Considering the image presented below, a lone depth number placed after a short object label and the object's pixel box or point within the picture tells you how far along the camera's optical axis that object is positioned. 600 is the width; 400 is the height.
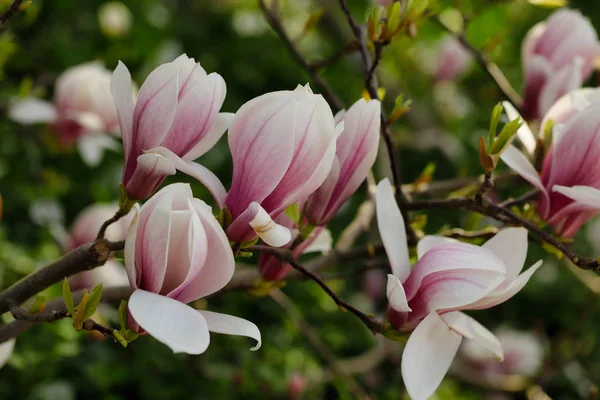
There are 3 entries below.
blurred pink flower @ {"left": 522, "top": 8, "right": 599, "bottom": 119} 1.67
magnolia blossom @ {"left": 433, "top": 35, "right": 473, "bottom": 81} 2.88
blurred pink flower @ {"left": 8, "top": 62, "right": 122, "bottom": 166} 1.92
